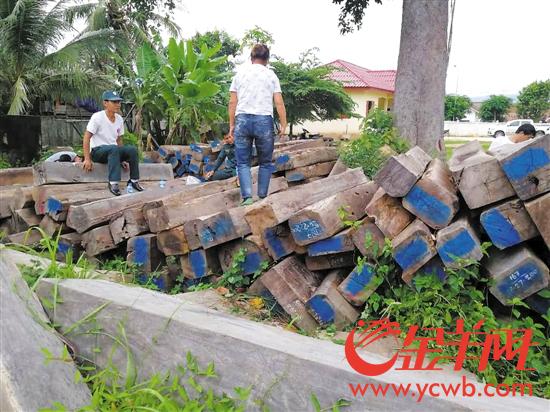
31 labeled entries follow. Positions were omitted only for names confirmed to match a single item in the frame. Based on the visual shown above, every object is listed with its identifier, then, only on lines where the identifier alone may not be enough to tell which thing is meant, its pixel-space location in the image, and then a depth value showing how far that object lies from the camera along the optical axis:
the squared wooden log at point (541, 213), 2.69
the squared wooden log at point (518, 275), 2.77
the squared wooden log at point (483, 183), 2.87
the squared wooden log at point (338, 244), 3.34
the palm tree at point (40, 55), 12.34
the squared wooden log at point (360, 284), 3.23
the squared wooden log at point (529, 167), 2.69
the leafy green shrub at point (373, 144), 6.41
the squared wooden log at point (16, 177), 7.07
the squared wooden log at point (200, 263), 4.07
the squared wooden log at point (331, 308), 3.28
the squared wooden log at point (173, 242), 4.14
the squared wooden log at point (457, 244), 2.85
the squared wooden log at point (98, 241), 4.66
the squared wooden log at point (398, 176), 3.08
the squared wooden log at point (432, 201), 3.00
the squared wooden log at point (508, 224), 2.82
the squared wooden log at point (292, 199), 3.67
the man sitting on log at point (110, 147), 5.77
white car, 31.43
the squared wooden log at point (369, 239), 3.21
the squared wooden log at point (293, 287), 3.43
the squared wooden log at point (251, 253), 3.80
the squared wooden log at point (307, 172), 6.11
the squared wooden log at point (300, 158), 6.12
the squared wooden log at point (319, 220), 3.32
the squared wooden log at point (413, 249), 2.96
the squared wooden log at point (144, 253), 4.41
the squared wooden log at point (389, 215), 3.21
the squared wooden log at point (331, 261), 3.50
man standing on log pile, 4.76
